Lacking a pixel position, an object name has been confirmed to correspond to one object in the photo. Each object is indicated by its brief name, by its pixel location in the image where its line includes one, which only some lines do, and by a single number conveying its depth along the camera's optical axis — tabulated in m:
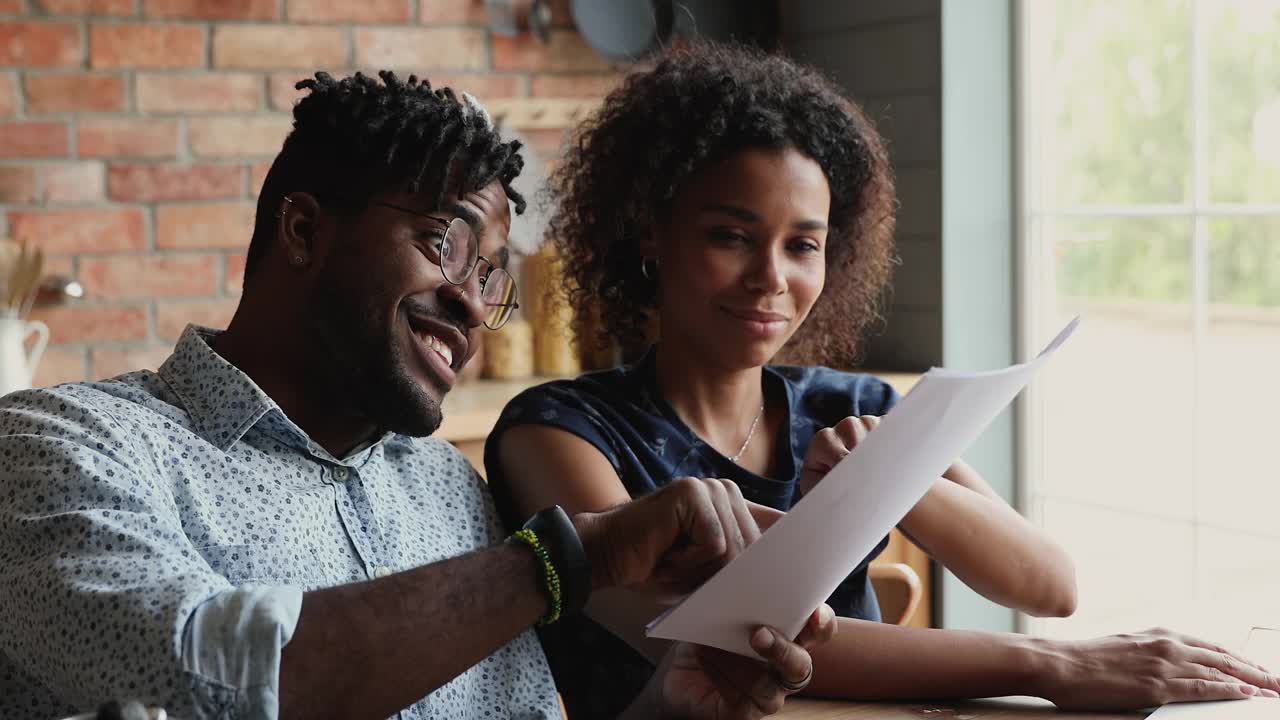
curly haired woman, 1.60
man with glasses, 1.01
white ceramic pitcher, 2.54
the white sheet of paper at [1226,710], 1.30
